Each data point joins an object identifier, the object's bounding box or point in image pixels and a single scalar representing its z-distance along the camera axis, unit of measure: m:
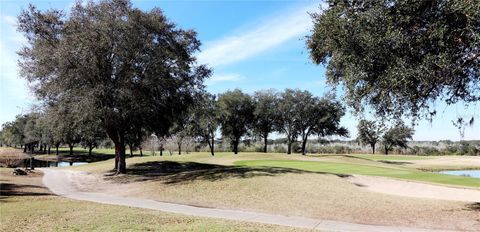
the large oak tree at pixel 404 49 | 11.57
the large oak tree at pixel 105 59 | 25.22
